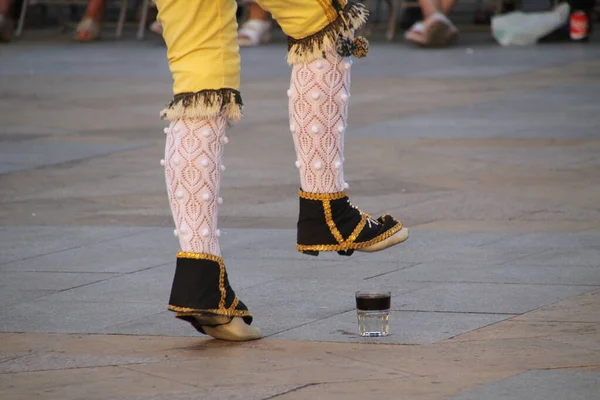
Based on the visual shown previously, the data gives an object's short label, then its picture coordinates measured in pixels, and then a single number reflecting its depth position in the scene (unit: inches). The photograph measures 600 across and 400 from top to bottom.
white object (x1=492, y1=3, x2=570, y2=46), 639.1
